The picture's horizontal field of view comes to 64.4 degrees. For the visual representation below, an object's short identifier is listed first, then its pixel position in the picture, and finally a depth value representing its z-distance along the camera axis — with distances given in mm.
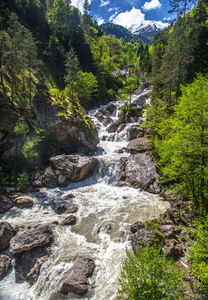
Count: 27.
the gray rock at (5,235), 10688
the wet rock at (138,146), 23709
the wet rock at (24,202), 15759
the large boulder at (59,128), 23469
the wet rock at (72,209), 14785
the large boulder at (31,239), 10157
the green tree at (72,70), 30020
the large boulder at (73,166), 20531
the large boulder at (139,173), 18173
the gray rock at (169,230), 9708
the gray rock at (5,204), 14863
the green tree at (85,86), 40406
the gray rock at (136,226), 11359
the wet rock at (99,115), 40156
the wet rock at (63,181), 19947
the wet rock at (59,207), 14821
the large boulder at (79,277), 8000
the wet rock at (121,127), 33550
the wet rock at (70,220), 13078
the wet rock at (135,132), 29528
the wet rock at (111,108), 43250
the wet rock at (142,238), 9383
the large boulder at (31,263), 9086
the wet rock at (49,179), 19734
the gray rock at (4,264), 9276
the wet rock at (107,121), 38094
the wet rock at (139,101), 43872
